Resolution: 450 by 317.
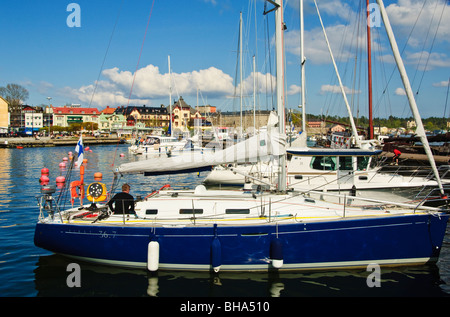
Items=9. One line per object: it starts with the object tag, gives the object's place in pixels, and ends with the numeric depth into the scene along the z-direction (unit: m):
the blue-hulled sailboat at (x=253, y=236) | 9.23
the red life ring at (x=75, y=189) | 14.38
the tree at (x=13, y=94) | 106.12
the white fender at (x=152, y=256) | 9.27
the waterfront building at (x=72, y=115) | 144.73
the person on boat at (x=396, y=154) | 24.11
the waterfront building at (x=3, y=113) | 100.25
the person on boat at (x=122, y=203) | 10.34
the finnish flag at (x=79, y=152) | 13.09
